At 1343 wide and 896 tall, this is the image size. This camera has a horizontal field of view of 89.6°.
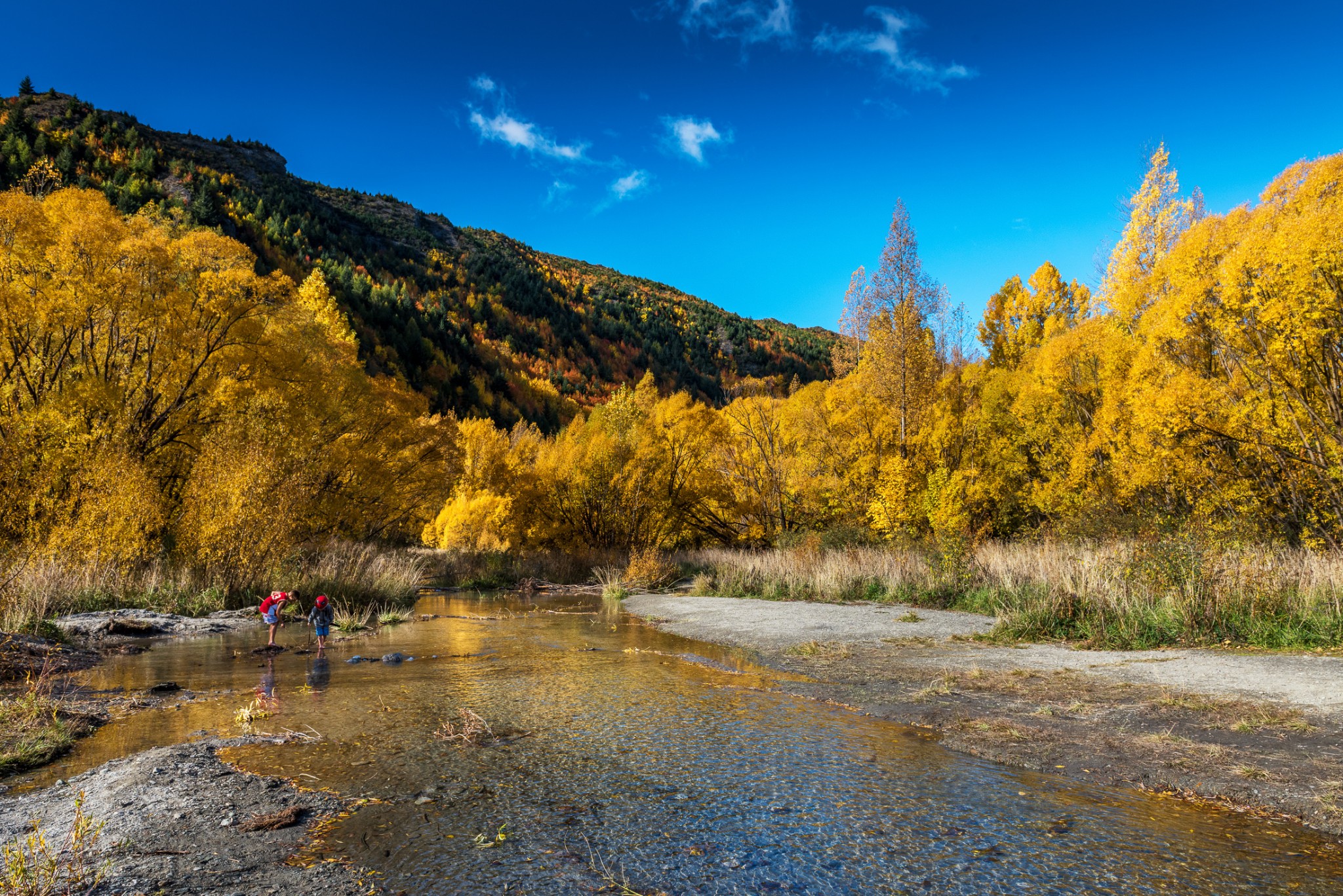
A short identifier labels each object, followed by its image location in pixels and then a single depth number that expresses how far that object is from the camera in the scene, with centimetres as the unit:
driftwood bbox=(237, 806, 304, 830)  379
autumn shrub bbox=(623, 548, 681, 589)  2530
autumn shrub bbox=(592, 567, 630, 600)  2295
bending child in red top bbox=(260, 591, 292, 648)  1092
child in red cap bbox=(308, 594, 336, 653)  1051
